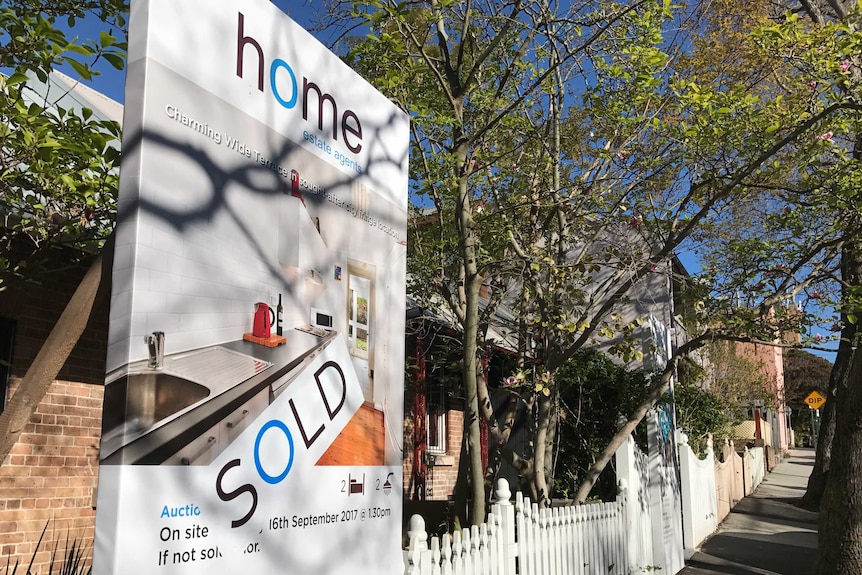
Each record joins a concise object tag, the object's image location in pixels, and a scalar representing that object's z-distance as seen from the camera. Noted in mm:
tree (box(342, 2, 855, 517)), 6672
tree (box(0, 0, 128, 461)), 4039
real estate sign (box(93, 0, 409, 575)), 2119
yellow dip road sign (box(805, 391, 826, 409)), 26852
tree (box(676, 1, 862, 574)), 7711
